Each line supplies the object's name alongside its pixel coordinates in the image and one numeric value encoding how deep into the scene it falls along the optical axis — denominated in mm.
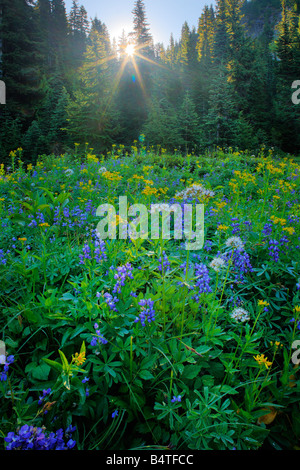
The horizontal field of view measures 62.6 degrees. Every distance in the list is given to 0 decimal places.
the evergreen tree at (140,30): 25297
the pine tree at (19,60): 18081
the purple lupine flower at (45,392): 1237
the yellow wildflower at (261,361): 1240
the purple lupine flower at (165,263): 1748
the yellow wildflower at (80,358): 1112
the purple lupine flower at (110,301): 1473
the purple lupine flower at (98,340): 1357
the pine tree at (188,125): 18812
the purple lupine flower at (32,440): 979
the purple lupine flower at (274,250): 2088
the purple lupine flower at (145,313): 1436
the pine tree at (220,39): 29078
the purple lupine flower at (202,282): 1655
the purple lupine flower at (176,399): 1233
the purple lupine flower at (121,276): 1571
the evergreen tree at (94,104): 14750
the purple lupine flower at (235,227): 2426
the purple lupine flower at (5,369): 1211
